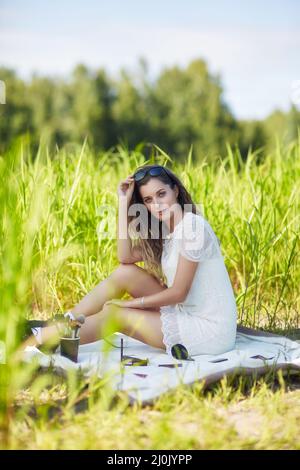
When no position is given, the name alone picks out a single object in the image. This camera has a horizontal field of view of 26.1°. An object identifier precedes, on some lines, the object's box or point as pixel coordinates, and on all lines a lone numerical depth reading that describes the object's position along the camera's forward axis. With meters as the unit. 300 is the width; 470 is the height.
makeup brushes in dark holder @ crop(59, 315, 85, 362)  2.49
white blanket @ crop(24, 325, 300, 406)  2.17
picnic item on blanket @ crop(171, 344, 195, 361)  2.57
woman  2.60
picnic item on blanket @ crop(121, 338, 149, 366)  2.49
